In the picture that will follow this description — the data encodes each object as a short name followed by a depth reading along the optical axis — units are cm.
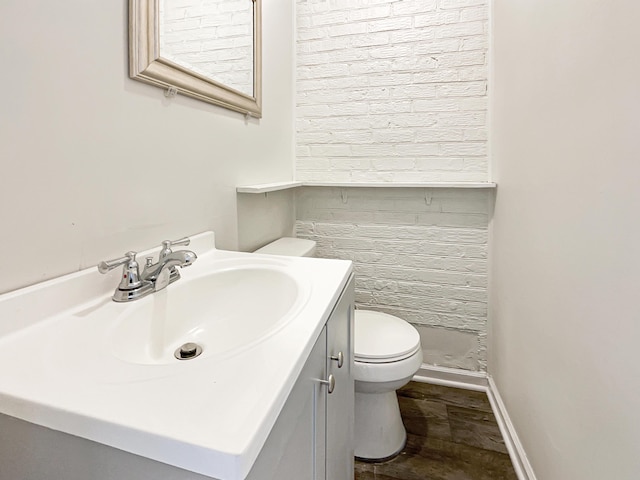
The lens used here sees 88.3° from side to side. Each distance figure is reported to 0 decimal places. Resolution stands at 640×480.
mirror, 81
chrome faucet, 70
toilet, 123
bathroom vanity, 35
